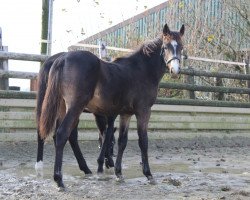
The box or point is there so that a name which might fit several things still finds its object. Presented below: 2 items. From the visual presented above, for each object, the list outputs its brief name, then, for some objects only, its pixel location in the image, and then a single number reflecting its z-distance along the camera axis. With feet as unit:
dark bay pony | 17.57
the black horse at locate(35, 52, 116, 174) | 19.43
